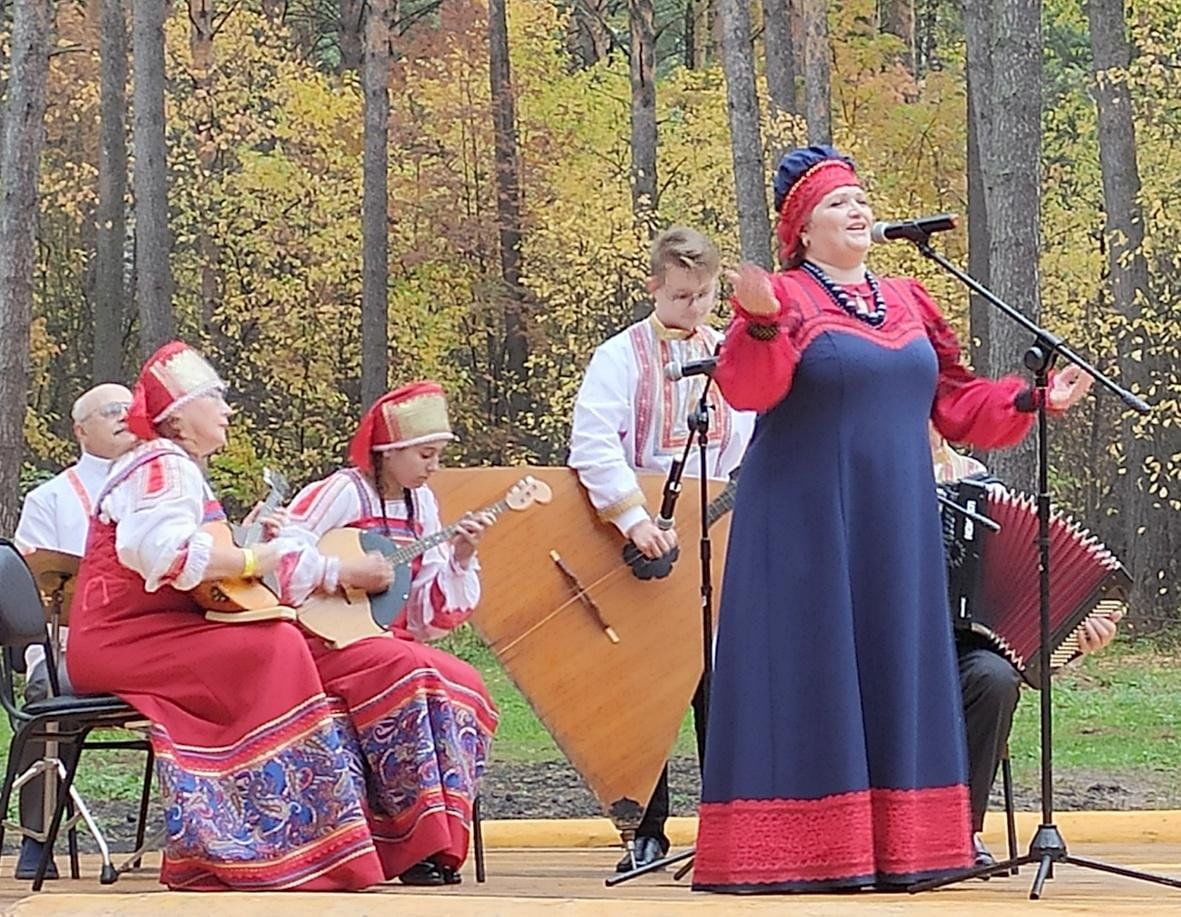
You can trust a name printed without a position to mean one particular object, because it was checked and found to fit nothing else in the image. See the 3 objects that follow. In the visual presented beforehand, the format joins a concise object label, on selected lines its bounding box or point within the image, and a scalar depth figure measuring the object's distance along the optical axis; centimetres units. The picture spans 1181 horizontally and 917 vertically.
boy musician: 477
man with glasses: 540
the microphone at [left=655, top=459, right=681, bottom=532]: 481
